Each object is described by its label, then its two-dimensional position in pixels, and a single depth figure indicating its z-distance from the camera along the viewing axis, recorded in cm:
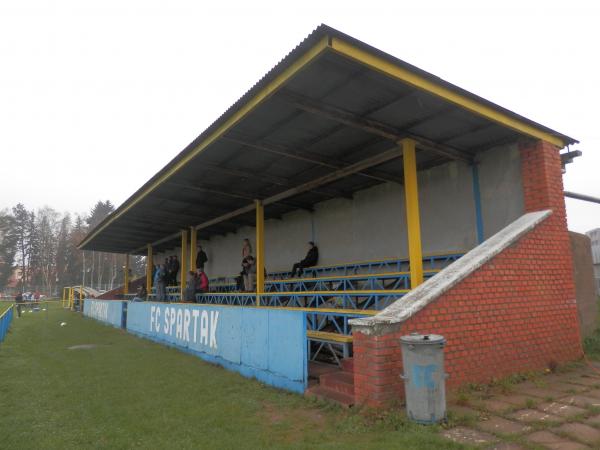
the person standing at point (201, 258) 1589
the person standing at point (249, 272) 1290
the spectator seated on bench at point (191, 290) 1434
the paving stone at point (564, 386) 521
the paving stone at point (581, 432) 365
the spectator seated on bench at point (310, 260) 1242
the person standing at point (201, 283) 1459
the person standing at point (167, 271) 1766
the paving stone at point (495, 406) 445
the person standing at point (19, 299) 2796
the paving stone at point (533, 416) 414
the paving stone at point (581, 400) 457
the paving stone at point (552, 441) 352
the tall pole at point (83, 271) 5958
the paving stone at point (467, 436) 370
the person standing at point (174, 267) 1912
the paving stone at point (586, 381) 544
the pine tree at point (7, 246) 6372
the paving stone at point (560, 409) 431
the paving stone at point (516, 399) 467
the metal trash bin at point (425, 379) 414
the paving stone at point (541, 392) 493
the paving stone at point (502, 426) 389
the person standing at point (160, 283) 1702
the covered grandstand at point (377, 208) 522
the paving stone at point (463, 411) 428
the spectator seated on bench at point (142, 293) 2105
